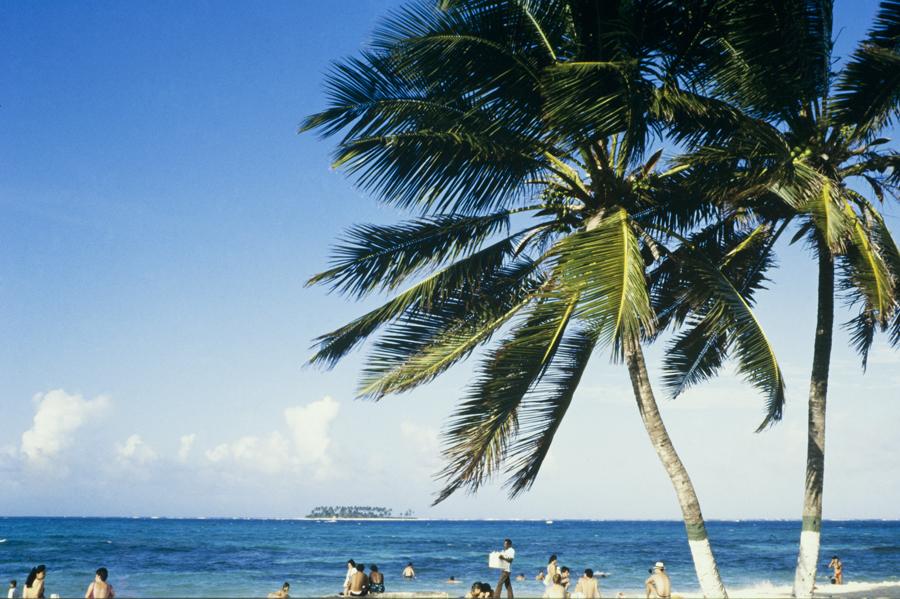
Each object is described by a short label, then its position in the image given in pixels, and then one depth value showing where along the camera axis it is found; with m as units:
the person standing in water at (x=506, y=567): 13.42
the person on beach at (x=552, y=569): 15.75
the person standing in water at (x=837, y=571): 26.39
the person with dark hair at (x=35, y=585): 13.77
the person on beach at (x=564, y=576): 16.13
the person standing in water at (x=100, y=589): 12.46
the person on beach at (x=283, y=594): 17.78
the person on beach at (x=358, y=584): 15.07
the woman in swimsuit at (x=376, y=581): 17.25
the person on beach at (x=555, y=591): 13.45
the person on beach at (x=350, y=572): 16.11
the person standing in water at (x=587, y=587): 15.28
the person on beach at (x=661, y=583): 14.23
